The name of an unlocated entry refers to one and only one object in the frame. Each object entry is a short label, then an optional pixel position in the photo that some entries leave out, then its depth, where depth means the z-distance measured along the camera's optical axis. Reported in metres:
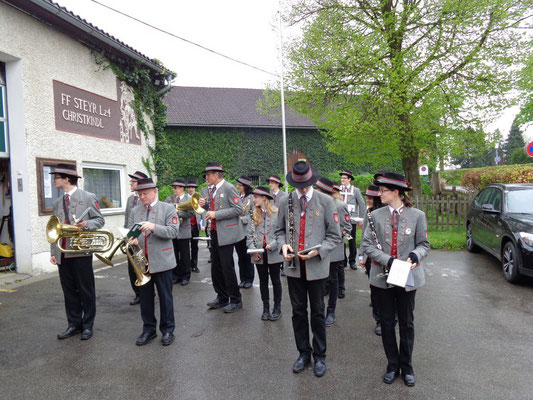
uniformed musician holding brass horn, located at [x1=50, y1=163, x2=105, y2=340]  4.59
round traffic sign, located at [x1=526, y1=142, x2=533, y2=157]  9.56
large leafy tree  12.19
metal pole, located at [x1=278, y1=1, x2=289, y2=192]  15.31
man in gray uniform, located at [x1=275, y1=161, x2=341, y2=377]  3.65
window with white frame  9.81
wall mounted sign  8.73
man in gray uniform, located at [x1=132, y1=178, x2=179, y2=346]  4.36
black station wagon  6.27
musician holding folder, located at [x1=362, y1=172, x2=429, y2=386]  3.43
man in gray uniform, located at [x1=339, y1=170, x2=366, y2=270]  7.64
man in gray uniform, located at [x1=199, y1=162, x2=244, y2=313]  5.40
